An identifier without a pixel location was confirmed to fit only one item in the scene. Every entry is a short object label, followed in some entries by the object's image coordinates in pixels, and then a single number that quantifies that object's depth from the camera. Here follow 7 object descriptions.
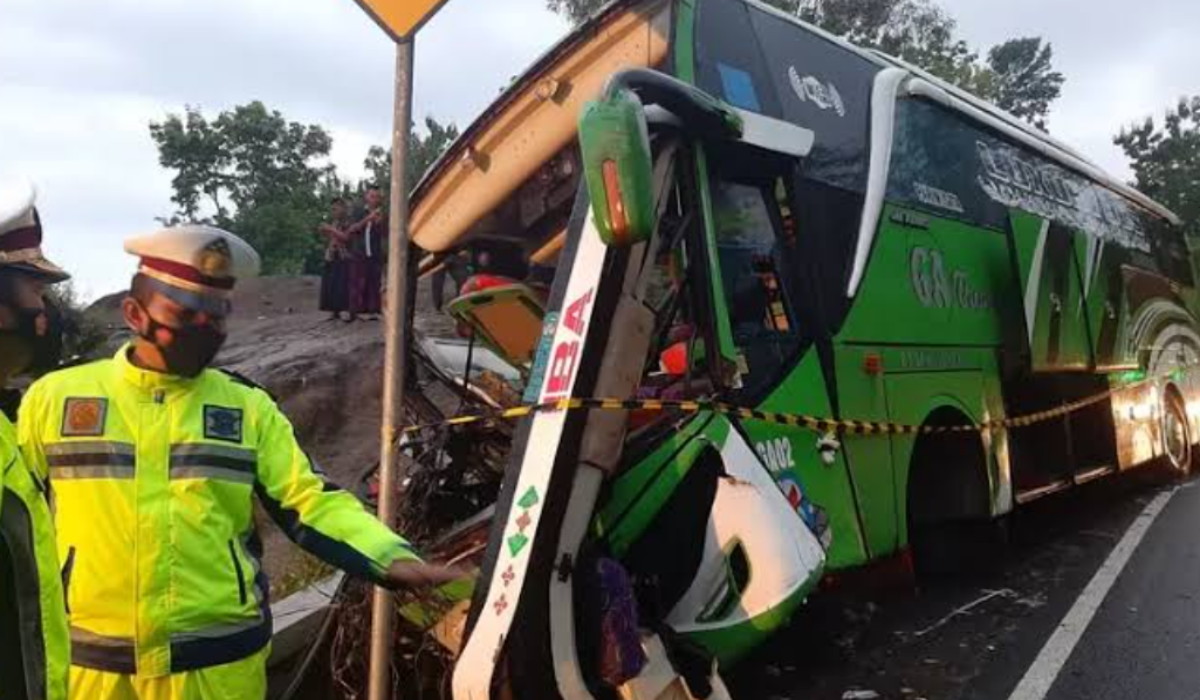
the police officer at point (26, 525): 1.56
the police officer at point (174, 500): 2.04
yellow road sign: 2.81
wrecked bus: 3.02
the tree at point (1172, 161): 34.03
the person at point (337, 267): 12.80
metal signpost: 2.90
